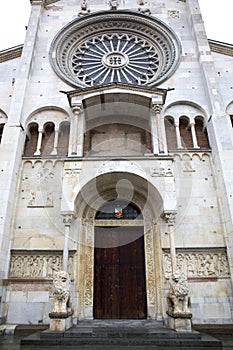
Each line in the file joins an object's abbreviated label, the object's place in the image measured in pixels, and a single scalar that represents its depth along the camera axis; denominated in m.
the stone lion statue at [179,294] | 7.29
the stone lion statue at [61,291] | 7.30
